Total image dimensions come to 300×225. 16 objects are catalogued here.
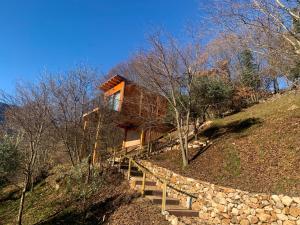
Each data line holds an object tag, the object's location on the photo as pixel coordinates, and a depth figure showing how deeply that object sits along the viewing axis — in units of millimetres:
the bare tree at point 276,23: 6506
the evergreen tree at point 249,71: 18598
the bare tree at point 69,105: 12447
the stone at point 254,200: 6658
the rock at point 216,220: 7228
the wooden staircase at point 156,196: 7612
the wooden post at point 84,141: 12341
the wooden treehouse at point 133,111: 14289
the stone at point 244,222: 6677
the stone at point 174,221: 6842
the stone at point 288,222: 5901
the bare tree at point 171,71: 11437
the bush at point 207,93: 13598
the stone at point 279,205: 6178
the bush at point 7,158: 11702
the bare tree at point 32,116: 11076
